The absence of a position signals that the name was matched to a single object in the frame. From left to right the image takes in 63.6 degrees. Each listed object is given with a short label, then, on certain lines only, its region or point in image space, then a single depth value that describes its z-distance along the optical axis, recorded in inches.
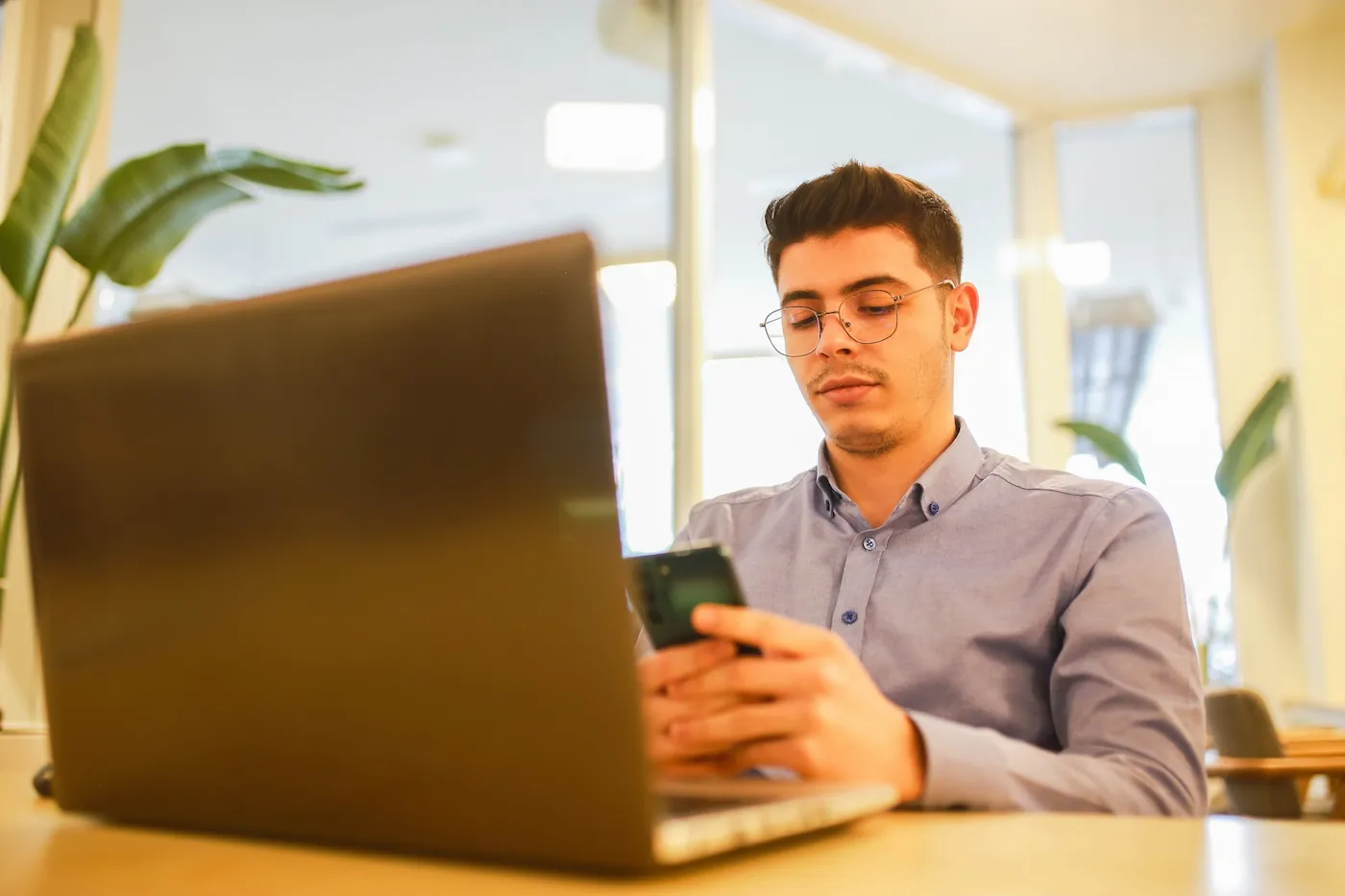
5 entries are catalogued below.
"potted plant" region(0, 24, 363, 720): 74.8
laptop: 18.2
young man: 28.7
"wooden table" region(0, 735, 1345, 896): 18.7
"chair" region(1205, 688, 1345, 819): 93.1
